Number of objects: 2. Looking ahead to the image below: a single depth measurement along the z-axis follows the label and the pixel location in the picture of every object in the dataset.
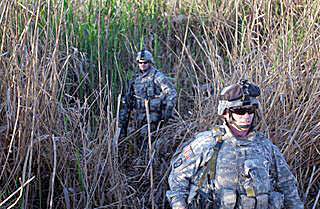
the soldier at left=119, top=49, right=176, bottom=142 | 4.45
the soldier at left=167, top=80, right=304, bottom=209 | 2.05
